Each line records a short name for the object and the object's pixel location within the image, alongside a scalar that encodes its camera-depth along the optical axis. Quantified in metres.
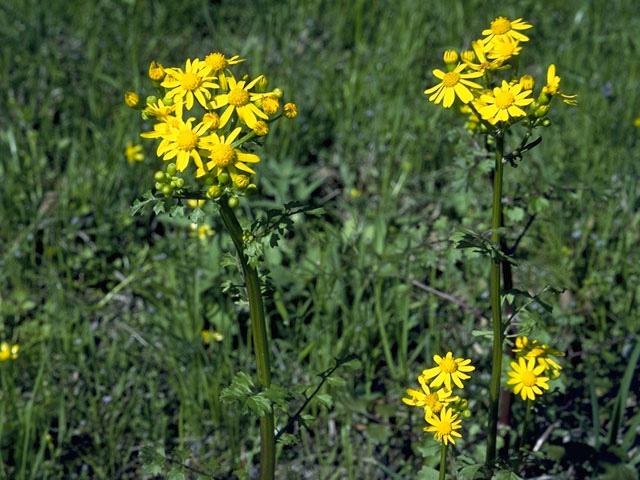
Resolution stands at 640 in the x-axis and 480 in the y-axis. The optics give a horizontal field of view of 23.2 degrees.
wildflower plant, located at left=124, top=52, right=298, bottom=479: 0.60
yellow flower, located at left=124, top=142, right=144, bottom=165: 0.99
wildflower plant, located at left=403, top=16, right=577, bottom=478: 0.61
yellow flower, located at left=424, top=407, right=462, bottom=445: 0.62
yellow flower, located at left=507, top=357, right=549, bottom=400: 0.66
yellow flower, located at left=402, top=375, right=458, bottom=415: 0.63
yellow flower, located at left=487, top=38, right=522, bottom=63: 0.63
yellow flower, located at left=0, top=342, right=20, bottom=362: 0.80
